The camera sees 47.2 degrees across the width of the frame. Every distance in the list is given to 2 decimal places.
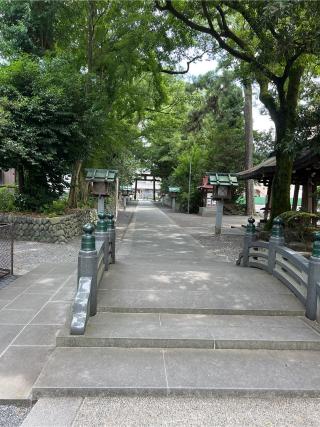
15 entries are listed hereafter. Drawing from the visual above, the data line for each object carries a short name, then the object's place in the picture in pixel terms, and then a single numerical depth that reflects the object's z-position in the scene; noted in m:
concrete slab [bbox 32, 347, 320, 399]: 3.25
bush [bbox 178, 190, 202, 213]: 31.71
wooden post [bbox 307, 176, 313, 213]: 15.11
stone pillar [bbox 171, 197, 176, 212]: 36.64
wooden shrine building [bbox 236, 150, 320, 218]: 12.39
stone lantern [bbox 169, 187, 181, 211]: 34.91
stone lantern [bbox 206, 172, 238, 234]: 15.71
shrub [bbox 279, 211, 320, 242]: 11.70
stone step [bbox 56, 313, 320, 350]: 3.99
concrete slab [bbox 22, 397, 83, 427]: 2.85
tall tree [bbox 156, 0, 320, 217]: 7.94
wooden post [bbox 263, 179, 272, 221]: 17.90
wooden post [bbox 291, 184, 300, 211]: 17.45
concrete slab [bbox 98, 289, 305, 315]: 4.81
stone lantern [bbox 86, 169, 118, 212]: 13.86
